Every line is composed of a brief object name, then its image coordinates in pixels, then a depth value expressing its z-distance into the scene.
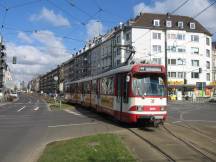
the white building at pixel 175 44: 40.80
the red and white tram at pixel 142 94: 9.04
